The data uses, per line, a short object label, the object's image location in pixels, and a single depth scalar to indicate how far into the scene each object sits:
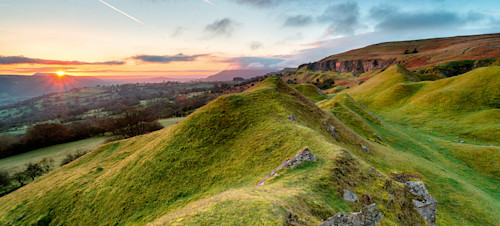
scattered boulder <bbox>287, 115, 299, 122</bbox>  21.45
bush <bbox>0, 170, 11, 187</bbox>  43.91
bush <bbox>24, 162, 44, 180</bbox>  47.19
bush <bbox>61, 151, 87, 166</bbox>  53.12
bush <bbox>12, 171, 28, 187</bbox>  45.34
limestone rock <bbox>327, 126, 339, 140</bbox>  23.17
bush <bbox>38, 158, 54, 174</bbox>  49.91
